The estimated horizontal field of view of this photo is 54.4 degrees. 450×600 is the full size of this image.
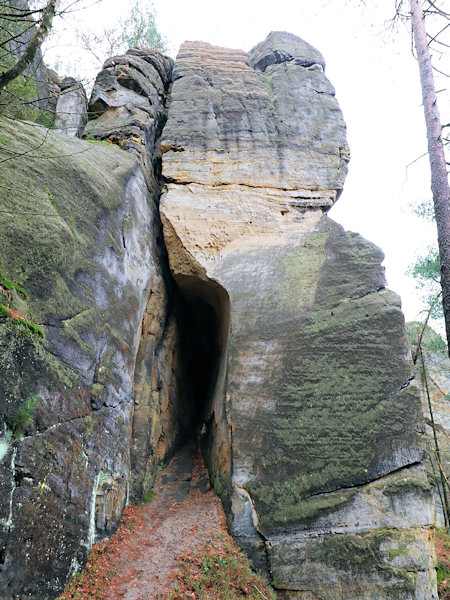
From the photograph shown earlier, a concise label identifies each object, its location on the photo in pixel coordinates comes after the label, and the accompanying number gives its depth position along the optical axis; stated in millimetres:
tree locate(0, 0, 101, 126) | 5027
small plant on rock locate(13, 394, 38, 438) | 5289
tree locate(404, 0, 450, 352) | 6016
